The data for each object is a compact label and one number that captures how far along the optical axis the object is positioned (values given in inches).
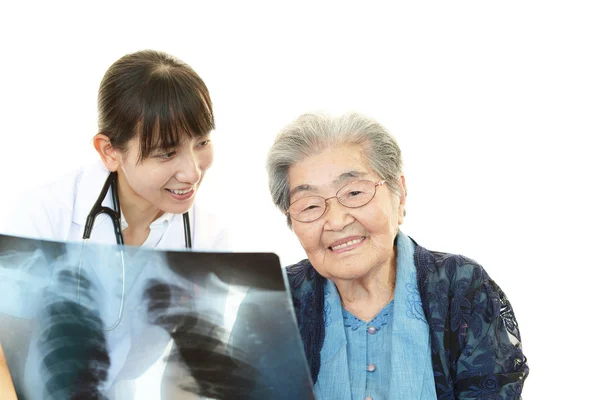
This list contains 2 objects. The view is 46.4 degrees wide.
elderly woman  57.9
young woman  64.4
